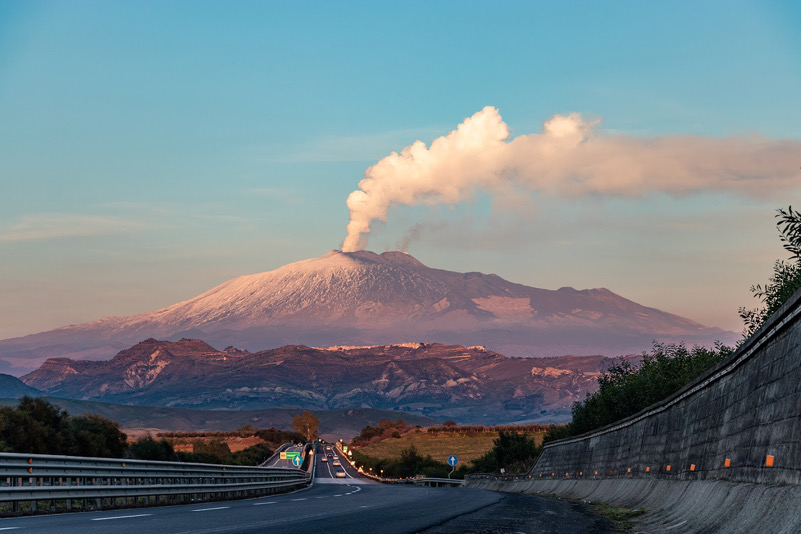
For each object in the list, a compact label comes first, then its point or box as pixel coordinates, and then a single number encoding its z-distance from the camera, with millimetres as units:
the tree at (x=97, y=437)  64062
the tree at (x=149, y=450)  76312
